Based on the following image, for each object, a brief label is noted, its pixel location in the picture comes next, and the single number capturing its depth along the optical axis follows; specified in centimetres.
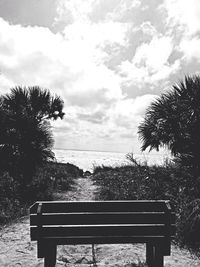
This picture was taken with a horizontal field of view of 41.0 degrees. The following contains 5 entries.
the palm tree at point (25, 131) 930
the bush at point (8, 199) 634
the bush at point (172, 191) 456
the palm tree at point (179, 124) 585
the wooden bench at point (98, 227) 288
